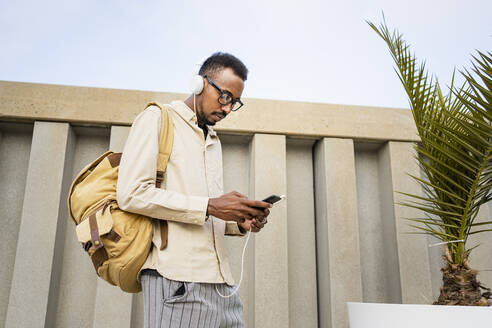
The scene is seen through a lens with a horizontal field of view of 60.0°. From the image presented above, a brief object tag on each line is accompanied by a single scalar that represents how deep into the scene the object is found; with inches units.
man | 56.8
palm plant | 90.8
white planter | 79.0
